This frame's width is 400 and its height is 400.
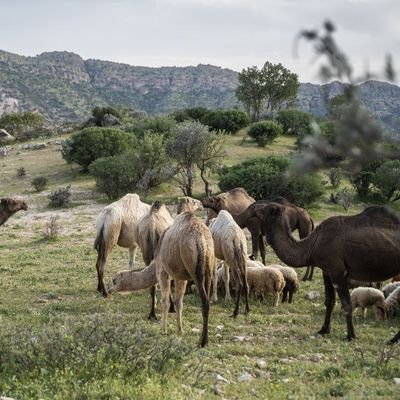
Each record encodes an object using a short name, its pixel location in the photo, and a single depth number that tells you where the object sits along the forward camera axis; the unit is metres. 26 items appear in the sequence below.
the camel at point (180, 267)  8.61
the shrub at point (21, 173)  36.25
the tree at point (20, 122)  62.26
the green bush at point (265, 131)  43.34
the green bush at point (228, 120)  48.91
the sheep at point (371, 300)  10.23
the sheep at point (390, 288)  11.10
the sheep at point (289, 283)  11.77
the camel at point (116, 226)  12.60
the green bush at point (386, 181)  28.61
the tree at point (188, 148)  30.86
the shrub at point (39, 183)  32.34
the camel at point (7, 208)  14.60
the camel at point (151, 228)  11.02
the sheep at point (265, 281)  11.27
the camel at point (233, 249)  10.76
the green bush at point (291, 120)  50.12
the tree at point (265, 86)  61.69
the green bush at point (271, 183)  27.41
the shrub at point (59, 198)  28.05
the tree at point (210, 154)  31.20
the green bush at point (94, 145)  36.34
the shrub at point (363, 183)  30.38
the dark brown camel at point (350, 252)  9.11
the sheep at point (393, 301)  10.24
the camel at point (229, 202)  16.11
